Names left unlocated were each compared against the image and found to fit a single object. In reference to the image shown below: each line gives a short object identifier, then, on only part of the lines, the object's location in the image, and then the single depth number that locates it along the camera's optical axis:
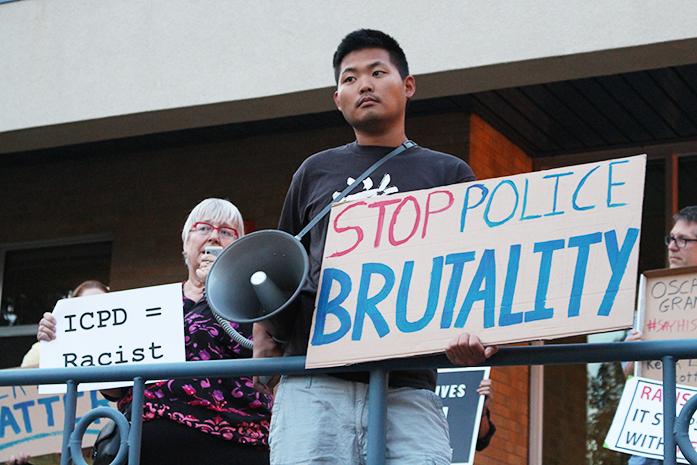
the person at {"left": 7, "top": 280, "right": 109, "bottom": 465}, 6.31
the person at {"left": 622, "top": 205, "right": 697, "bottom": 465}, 5.71
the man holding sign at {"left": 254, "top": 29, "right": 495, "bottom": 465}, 3.64
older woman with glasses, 4.62
